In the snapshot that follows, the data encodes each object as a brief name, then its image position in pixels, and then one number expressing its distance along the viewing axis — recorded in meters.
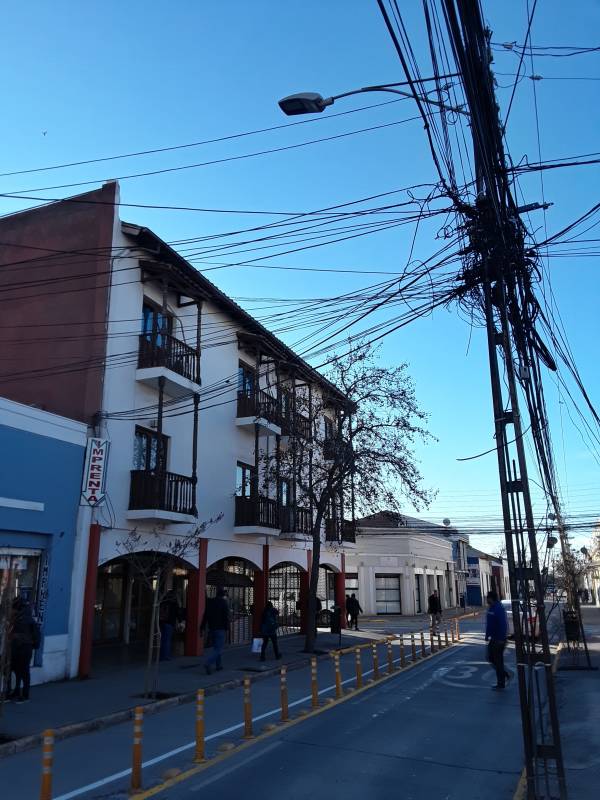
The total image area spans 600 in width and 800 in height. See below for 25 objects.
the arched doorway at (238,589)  21.80
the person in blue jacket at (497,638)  13.15
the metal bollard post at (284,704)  9.95
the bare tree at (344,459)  20.60
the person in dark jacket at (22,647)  11.12
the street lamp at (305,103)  6.56
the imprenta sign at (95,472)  14.90
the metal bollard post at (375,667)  14.38
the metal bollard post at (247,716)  8.86
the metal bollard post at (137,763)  6.59
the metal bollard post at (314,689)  11.29
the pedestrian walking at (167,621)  17.88
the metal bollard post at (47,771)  5.59
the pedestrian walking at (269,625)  18.31
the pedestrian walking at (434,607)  27.04
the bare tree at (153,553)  12.24
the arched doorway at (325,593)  30.71
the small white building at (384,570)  44.84
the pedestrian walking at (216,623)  15.23
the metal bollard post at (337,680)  12.20
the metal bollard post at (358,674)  13.12
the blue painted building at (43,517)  13.30
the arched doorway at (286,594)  26.84
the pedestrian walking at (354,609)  30.69
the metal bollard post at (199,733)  7.66
